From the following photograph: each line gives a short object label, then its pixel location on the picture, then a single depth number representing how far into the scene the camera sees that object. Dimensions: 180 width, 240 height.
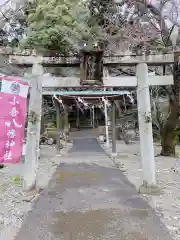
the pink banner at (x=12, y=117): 2.91
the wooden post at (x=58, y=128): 7.86
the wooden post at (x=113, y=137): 7.81
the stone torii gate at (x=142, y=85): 3.71
